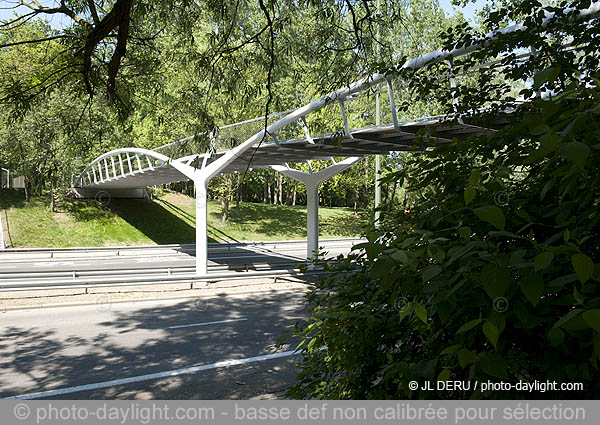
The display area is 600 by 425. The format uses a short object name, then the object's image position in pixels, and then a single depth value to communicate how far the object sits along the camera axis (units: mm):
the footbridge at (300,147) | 11133
